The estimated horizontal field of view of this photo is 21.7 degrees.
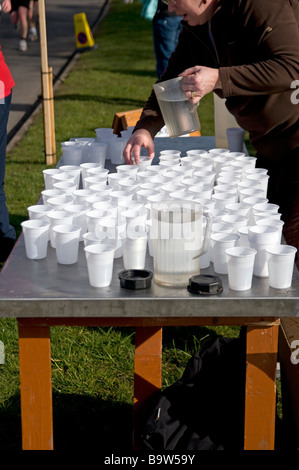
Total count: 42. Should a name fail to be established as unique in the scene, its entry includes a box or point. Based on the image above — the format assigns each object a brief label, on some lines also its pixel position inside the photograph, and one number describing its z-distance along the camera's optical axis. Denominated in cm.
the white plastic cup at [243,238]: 257
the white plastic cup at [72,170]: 340
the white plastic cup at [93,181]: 327
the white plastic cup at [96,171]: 343
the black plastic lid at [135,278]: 238
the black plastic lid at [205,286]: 234
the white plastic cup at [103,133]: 419
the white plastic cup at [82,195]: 299
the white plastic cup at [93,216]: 270
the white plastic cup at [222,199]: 300
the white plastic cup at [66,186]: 313
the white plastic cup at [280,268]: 238
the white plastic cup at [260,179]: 325
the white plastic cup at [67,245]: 258
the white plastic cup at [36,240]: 263
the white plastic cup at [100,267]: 239
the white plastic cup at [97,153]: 380
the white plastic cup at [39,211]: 281
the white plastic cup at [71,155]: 380
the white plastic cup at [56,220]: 271
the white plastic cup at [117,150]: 389
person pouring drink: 284
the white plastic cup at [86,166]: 353
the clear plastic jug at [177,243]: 238
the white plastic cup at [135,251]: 251
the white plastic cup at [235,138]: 411
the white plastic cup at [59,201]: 289
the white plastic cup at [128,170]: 340
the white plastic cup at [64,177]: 332
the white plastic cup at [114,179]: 331
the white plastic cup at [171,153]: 377
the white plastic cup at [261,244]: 249
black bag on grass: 286
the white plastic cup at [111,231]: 261
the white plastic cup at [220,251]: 251
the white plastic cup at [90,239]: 255
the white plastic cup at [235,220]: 270
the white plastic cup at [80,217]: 279
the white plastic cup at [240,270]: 236
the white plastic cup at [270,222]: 268
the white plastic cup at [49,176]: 335
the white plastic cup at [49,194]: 304
